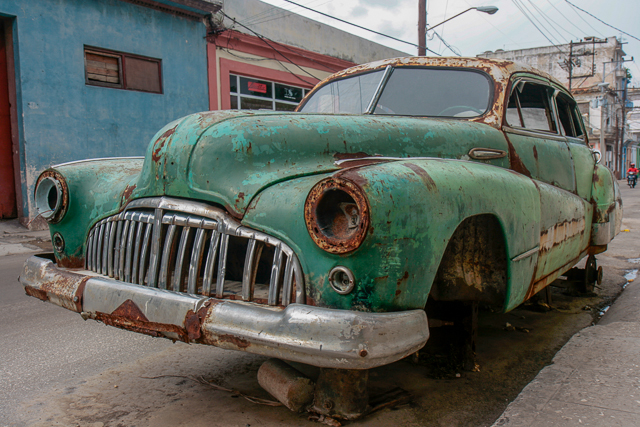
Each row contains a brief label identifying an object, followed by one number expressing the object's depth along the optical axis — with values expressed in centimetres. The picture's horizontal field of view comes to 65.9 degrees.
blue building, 882
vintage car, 161
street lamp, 1268
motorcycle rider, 2697
